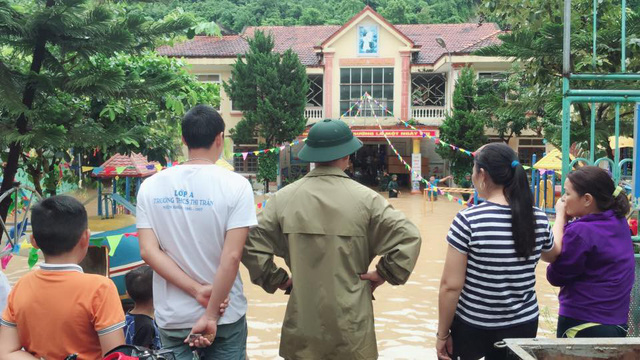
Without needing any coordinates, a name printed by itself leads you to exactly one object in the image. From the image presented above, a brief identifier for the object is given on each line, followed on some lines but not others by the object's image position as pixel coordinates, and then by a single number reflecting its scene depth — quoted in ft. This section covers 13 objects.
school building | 75.77
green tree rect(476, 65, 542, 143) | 64.08
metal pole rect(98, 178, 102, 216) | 22.13
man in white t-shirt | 7.25
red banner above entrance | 69.62
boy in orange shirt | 6.41
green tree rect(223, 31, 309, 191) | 68.44
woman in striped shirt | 7.93
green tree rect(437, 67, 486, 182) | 66.39
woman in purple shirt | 8.51
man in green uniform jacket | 7.70
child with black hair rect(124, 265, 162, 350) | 9.88
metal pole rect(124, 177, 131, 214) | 25.68
